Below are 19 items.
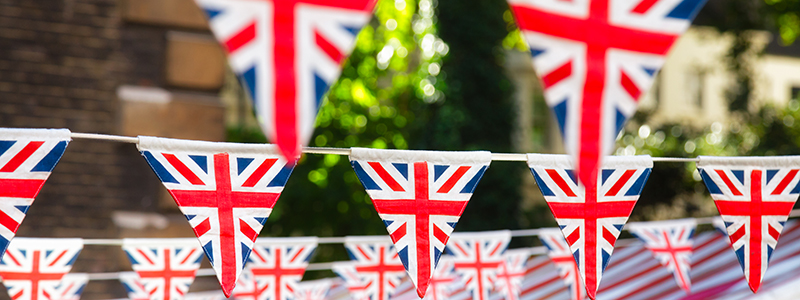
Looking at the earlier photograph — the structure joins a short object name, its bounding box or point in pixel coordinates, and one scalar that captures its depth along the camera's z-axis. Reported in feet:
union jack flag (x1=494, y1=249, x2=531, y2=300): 23.34
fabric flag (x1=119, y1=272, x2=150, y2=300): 19.62
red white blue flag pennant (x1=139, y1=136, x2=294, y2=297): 13.02
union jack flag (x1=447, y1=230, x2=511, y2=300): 21.71
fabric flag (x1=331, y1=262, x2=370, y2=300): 21.40
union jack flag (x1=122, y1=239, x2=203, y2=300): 18.56
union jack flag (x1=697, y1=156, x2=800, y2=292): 15.26
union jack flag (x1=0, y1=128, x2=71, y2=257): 11.90
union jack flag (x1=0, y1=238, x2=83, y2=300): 17.52
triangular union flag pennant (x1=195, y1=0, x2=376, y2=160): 6.87
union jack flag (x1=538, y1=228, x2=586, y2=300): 22.80
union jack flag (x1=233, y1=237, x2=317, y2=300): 20.17
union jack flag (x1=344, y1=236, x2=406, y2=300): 21.29
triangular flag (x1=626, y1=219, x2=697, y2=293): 21.76
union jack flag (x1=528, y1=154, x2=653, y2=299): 14.47
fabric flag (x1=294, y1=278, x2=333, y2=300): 22.59
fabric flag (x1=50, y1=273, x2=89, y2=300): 18.81
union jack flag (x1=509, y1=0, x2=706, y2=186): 7.79
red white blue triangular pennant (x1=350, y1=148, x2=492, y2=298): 13.91
